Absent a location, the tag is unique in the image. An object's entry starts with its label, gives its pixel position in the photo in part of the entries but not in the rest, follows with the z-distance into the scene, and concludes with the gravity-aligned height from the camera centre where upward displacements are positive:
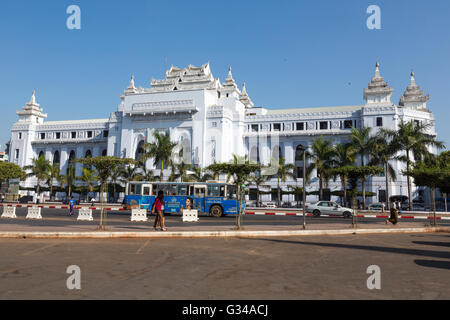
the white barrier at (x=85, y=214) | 18.09 -0.90
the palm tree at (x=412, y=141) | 34.69 +6.07
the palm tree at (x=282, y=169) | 44.06 +3.90
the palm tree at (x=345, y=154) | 36.94 +4.99
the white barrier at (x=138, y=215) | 17.72 -0.90
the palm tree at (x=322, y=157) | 38.22 +4.82
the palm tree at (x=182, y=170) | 43.31 +3.60
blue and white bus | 24.31 +0.10
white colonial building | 47.91 +11.84
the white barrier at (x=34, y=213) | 19.14 -0.92
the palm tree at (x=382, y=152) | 35.53 +5.06
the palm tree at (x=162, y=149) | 40.94 +5.81
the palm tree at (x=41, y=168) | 50.72 +4.32
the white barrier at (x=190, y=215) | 17.98 -0.89
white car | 26.50 -0.75
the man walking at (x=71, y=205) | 23.53 -0.55
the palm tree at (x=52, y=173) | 51.94 +3.63
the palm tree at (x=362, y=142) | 36.66 +6.29
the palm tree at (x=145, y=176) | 45.63 +2.90
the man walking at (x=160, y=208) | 13.13 -0.39
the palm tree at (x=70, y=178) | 51.36 +2.98
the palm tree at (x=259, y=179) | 44.03 +2.61
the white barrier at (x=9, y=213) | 19.34 -0.95
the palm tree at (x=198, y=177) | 43.69 +2.83
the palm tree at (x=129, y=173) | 46.53 +3.43
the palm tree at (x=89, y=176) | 48.08 +2.96
